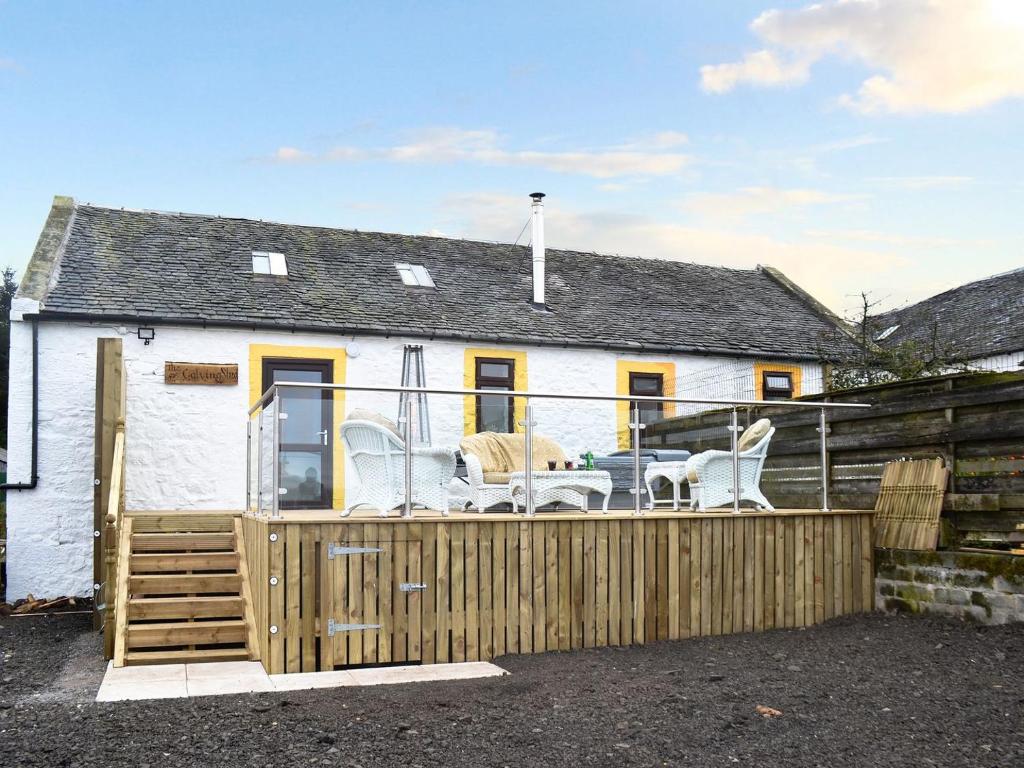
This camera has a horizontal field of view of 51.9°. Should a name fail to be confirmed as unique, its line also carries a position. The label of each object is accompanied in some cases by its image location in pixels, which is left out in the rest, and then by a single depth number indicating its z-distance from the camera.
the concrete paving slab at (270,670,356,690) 7.02
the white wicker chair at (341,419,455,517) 8.02
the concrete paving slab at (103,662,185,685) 7.35
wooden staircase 8.43
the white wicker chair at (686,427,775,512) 9.16
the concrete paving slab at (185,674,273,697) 6.88
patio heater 13.31
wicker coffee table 8.57
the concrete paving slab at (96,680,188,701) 6.71
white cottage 11.82
